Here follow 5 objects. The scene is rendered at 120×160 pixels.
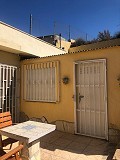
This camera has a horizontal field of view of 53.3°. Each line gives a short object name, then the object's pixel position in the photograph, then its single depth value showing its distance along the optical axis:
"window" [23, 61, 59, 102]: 4.99
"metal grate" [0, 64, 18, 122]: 5.04
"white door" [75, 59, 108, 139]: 4.19
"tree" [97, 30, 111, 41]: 14.22
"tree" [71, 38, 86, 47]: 14.35
